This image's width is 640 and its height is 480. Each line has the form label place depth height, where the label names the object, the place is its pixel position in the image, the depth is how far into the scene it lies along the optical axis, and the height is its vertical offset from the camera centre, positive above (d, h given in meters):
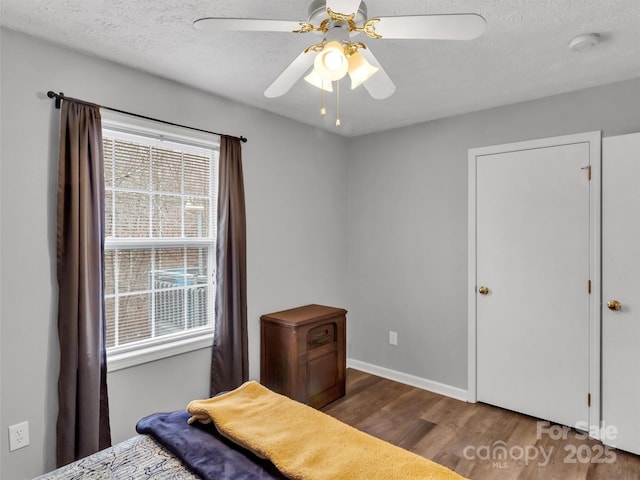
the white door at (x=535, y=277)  2.65 -0.34
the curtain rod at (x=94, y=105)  2.01 +0.76
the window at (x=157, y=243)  2.34 -0.05
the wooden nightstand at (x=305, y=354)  2.88 -0.98
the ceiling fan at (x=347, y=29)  1.25 +0.74
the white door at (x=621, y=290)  2.40 -0.38
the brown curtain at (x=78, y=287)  2.00 -0.28
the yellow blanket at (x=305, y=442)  1.26 -0.80
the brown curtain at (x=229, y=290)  2.75 -0.41
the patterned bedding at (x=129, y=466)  1.30 -0.84
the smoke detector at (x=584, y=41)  1.93 +1.02
